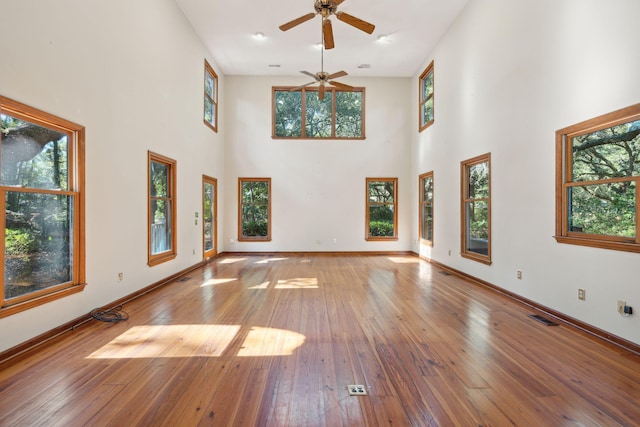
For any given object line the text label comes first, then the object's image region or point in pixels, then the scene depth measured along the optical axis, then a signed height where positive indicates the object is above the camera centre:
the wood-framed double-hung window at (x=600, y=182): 2.67 +0.28
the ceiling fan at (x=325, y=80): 5.69 +2.55
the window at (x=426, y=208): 7.24 +0.10
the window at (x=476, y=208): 4.85 +0.06
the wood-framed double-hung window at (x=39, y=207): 2.47 +0.08
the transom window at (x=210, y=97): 7.00 +2.78
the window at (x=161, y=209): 4.65 +0.08
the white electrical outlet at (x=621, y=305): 2.66 -0.82
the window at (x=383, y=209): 8.52 +0.09
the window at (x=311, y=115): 8.43 +2.69
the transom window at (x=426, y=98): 7.28 +2.79
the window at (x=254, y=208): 8.41 +0.14
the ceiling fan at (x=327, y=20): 3.91 +2.58
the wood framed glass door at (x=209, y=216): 6.88 -0.06
